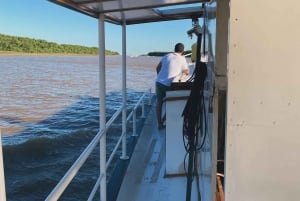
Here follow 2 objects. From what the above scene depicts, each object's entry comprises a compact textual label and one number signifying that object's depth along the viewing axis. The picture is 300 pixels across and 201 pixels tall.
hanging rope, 2.85
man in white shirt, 5.43
